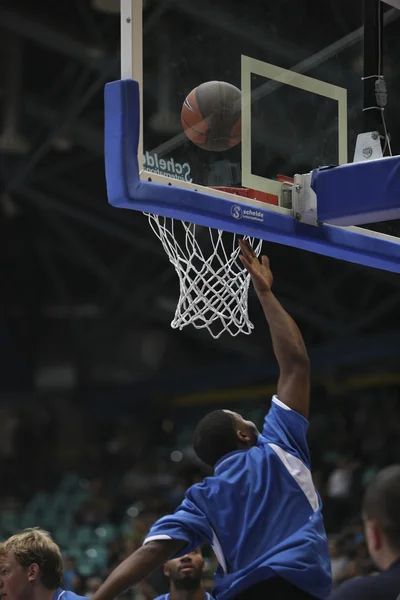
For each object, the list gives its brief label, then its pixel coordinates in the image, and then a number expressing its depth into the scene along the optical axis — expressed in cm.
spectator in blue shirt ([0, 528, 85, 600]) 800
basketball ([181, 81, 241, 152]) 841
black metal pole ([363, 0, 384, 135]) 937
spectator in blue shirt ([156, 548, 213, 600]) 992
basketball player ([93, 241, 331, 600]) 687
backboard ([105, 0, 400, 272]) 785
